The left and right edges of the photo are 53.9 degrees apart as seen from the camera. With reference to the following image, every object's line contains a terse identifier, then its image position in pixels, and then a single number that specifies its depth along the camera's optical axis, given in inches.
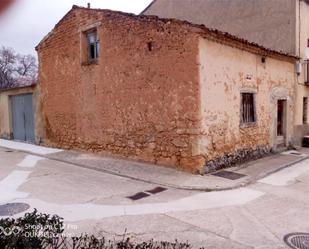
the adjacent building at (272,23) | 461.1
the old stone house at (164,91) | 311.6
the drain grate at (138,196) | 239.1
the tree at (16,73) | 1137.7
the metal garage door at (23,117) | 561.3
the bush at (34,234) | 101.2
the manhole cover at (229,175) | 302.2
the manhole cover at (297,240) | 161.2
